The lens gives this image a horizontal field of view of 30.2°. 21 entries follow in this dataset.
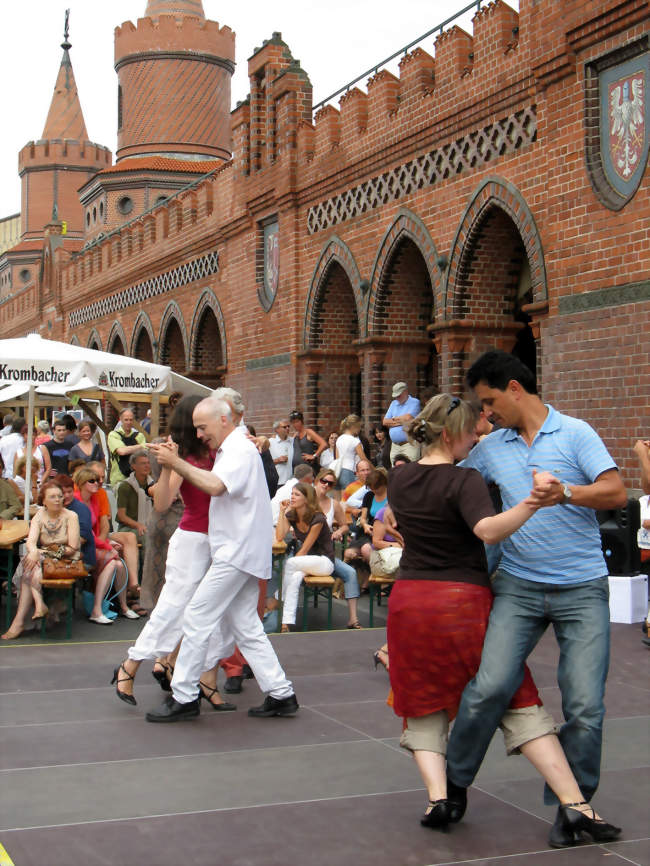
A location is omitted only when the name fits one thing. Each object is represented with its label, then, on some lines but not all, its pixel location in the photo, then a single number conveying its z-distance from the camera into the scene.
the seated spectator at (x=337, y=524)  10.09
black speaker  10.15
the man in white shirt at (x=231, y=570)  6.31
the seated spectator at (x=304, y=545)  9.85
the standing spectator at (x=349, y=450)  15.45
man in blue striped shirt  4.34
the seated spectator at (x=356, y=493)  12.44
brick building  12.09
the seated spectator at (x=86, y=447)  13.79
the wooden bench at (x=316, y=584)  9.94
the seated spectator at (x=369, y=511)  10.95
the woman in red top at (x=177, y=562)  6.65
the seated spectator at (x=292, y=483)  10.54
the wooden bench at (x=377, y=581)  9.99
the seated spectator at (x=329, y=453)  17.38
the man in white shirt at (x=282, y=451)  16.77
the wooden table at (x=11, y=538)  9.71
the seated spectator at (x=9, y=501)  10.66
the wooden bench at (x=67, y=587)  9.34
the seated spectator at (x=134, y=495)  11.21
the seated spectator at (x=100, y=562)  10.38
